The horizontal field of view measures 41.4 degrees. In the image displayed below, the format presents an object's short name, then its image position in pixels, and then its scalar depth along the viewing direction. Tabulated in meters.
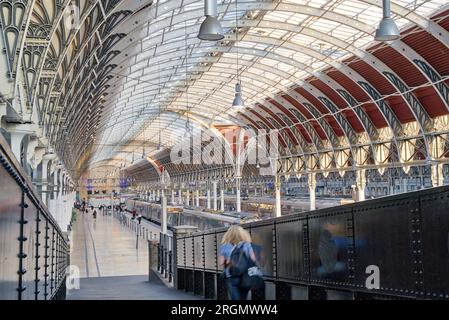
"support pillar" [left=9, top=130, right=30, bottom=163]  15.17
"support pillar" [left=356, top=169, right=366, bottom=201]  43.78
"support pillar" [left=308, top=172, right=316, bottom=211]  44.84
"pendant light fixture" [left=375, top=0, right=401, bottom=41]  11.76
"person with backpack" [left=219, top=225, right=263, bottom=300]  5.64
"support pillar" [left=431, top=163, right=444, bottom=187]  34.19
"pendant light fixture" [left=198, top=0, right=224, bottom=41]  10.32
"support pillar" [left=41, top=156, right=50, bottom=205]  25.92
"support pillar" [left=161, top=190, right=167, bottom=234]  33.39
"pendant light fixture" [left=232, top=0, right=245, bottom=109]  22.16
